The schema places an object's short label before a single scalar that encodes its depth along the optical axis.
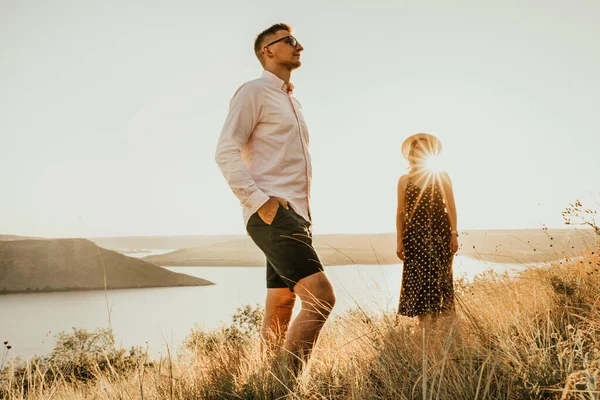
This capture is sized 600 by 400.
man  1.96
